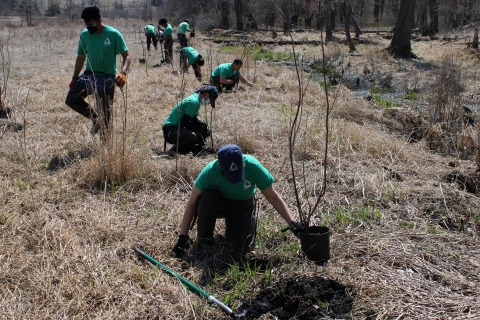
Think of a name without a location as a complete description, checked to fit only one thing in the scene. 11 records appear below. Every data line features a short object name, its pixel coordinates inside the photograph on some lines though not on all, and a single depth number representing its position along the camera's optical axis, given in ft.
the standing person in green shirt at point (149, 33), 49.50
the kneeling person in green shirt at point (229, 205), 10.55
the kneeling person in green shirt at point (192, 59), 30.22
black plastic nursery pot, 9.98
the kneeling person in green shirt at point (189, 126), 17.31
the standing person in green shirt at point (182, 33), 39.11
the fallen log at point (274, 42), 59.91
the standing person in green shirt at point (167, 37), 38.42
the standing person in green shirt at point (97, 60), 16.19
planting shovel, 8.75
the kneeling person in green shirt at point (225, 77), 27.66
